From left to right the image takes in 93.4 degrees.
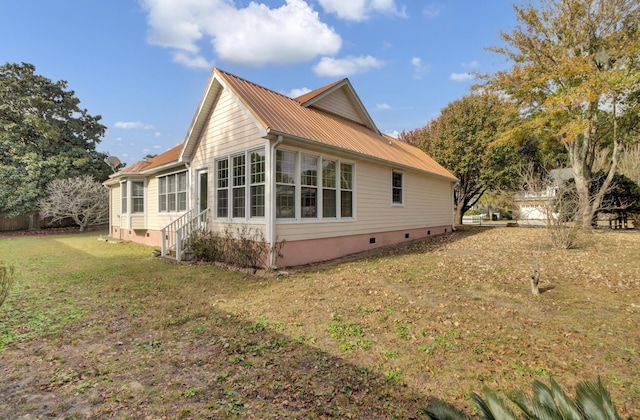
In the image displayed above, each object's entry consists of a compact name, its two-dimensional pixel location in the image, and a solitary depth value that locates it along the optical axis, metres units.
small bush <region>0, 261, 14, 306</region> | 3.43
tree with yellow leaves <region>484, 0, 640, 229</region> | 14.26
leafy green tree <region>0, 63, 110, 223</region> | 19.80
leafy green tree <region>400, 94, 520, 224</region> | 19.81
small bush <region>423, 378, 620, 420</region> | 1.08
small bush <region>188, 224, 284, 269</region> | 8.19
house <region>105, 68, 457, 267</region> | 8.41
